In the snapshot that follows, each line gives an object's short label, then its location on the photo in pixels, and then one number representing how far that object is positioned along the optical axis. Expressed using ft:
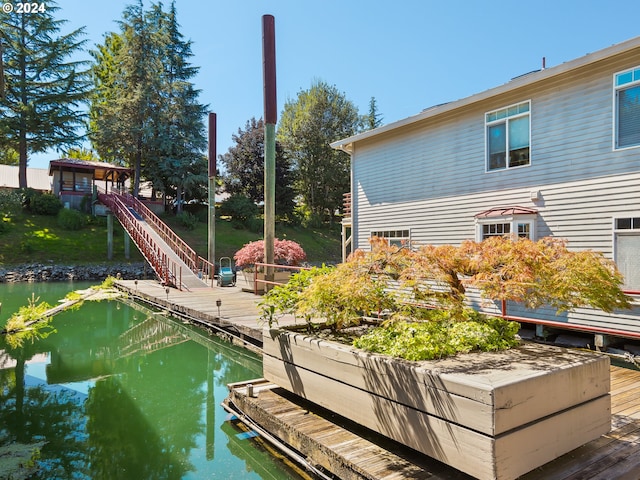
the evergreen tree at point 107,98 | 84.64
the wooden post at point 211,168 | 51.39
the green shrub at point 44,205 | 77.46
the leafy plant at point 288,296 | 14.52
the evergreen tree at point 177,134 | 88.17
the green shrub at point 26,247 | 66.69
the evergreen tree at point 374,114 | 134.47
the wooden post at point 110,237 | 71.13
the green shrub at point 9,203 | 71.87
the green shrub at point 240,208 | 91.56
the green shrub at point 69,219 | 75.31
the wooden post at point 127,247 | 73.00
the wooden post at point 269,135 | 32.83
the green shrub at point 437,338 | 10.28
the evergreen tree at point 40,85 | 79.85
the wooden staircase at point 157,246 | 47.62
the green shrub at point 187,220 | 86.17
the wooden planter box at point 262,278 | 38.11
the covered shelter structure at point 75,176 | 82.69
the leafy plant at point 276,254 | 40.42
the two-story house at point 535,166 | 23.03
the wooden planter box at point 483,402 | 7.80
